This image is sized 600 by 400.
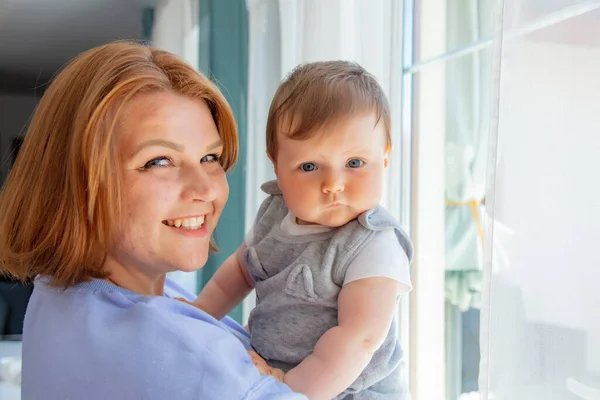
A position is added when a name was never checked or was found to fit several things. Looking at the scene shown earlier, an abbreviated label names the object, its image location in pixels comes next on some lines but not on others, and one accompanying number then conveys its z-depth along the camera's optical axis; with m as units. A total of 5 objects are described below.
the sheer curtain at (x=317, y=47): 1.63
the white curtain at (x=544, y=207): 0.82
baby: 0.88
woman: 0.78
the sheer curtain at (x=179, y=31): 3.11
